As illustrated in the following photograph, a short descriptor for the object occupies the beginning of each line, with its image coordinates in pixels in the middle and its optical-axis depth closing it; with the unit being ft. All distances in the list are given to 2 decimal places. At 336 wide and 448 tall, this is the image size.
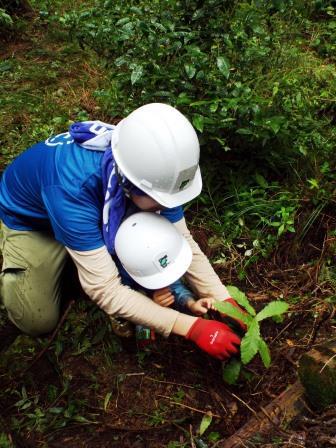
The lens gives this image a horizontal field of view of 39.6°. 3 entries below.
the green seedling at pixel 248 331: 7.29
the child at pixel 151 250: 7.66
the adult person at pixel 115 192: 7.04
